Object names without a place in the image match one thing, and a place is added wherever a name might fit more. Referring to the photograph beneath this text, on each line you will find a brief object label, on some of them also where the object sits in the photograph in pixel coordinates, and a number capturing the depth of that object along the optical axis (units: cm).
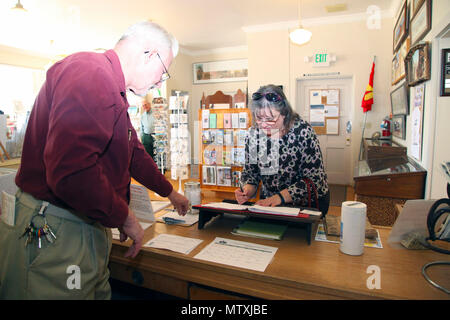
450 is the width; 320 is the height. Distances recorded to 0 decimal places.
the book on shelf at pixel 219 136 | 481
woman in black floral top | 177
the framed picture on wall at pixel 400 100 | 362
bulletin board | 581
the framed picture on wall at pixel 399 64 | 381
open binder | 121
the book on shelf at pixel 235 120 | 470
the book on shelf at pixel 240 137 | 468
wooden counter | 92
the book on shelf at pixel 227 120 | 475
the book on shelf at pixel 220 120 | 481
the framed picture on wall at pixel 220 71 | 792
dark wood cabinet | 288
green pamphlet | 131
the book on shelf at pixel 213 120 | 484
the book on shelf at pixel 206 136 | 488
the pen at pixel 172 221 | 153
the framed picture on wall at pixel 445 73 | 246
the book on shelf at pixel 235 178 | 478
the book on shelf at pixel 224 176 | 487
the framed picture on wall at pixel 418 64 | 268
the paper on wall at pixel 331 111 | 582
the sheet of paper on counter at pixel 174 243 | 120
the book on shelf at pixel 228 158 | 482
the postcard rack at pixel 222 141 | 473
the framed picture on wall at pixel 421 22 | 265
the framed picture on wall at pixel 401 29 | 379
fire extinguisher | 494
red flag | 523
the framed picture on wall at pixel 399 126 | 389
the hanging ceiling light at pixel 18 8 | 339
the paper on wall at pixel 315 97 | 588
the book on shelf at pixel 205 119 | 489
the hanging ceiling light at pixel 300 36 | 437
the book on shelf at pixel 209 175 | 496
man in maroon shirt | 77
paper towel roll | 110
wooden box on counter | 375
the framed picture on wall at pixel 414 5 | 294
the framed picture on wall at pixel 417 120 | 300
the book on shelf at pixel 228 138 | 479
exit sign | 558
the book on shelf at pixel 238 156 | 476
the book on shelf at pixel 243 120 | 466
